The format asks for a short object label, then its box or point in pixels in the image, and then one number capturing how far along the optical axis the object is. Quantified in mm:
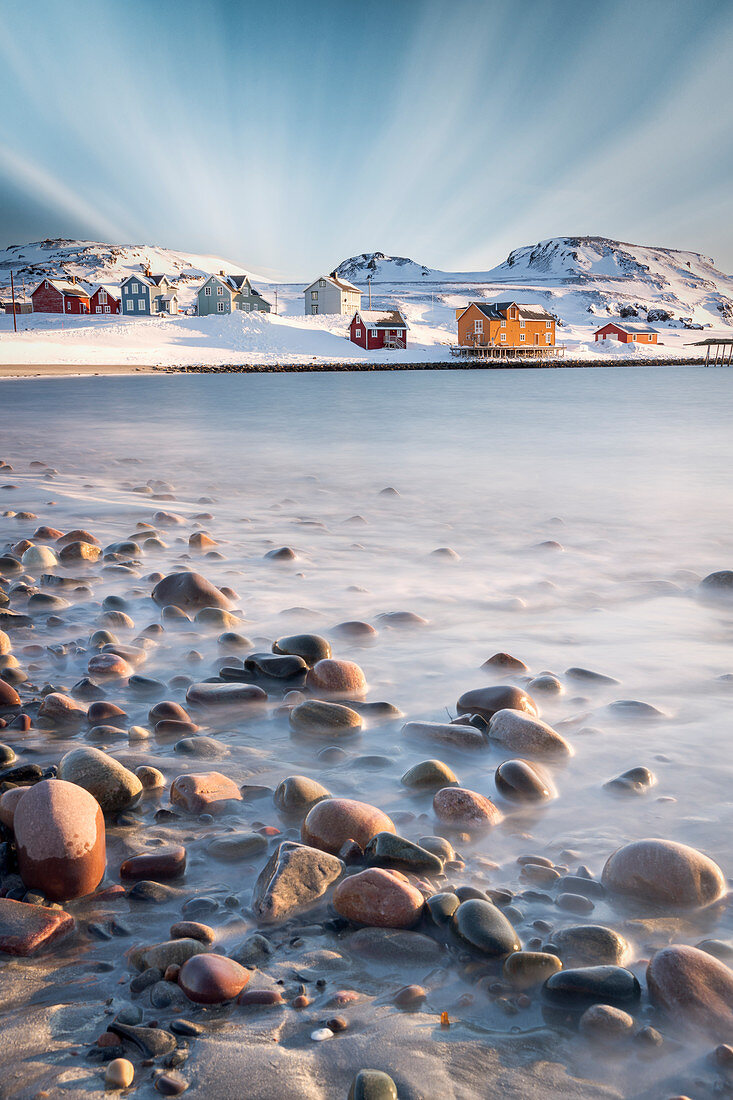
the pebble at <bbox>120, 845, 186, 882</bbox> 1875
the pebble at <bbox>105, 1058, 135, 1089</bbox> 1243
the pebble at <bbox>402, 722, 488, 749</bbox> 2652
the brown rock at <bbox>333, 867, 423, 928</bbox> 1695
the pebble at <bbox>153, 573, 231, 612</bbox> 4125
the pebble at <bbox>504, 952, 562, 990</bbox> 1532
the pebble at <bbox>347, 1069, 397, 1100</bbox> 1211
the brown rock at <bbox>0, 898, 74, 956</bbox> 1572
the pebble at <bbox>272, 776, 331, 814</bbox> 2238
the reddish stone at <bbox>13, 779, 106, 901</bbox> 1729
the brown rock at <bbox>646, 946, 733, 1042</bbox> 1424
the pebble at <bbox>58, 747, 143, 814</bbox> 2152
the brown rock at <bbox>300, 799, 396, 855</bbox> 1995
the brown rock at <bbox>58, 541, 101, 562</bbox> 5125
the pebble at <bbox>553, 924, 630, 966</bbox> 1618
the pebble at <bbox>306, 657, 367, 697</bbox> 3129
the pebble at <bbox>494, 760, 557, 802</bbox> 2350
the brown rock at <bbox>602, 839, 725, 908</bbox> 1826
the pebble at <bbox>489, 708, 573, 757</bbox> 2627
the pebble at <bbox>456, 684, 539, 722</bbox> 2887
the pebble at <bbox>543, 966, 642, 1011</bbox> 1466
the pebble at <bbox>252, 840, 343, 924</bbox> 1760
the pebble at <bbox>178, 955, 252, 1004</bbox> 1433
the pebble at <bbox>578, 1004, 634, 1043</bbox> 1411
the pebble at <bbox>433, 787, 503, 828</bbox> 2186
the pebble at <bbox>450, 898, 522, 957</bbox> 1601
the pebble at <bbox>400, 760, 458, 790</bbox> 2389
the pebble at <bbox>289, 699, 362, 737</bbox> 2795
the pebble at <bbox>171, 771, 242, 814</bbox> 2230
